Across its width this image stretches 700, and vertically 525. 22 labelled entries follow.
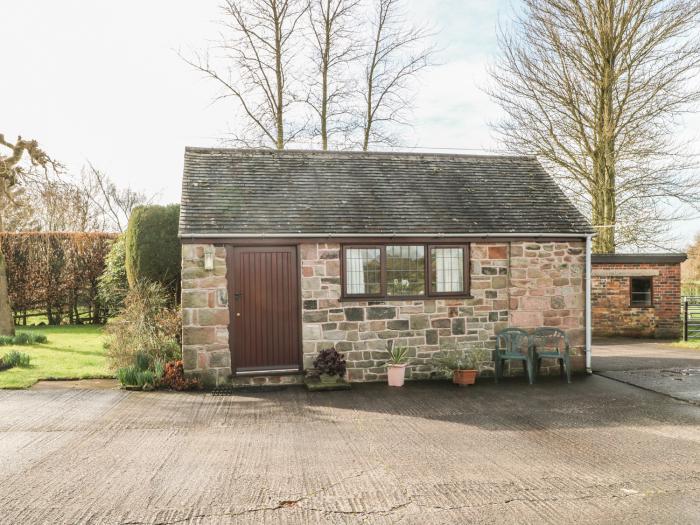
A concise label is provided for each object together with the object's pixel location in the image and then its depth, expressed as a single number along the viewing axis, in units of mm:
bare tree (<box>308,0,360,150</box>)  19031
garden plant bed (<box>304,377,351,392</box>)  9227
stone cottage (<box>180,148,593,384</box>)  9516
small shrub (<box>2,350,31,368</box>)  10758
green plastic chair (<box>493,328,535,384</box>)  9852
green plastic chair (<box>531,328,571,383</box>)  10031
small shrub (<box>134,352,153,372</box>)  9891
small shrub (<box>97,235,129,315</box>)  16172
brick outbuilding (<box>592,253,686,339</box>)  16609
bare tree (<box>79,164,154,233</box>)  34781
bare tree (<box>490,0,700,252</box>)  17203
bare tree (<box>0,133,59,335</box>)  12706
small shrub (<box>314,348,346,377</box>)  9406
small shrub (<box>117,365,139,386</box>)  9336
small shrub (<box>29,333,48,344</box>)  13840
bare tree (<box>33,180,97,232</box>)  28469
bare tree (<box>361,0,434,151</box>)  20047
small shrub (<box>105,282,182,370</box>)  10312
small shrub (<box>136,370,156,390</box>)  9245
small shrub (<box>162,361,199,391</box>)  9227
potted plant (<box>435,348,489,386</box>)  9663
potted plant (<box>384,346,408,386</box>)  9641
